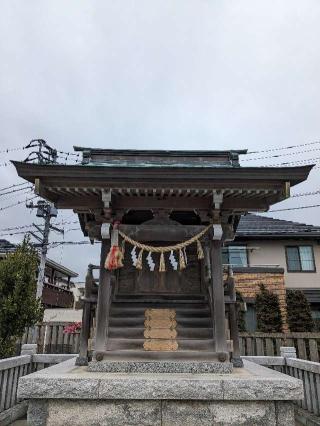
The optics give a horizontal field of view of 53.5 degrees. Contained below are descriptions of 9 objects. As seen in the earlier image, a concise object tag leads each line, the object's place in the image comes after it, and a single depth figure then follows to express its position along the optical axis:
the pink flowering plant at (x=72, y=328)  12.38
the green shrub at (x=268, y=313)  15.53
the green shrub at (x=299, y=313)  15.84
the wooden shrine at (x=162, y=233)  7.18
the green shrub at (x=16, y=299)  9.71
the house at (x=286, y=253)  19.62
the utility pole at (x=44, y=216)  20.91
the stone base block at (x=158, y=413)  5.59
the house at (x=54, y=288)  28.33
